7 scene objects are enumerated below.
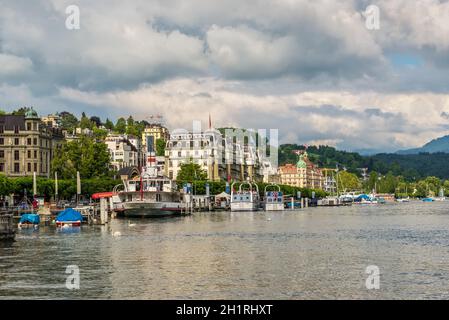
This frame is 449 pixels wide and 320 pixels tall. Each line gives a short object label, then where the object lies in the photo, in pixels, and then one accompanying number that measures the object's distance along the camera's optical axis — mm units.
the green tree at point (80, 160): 183250
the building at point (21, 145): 189375
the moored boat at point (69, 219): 101188
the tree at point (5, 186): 157375
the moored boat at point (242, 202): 193088
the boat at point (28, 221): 102500
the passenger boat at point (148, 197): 144375
